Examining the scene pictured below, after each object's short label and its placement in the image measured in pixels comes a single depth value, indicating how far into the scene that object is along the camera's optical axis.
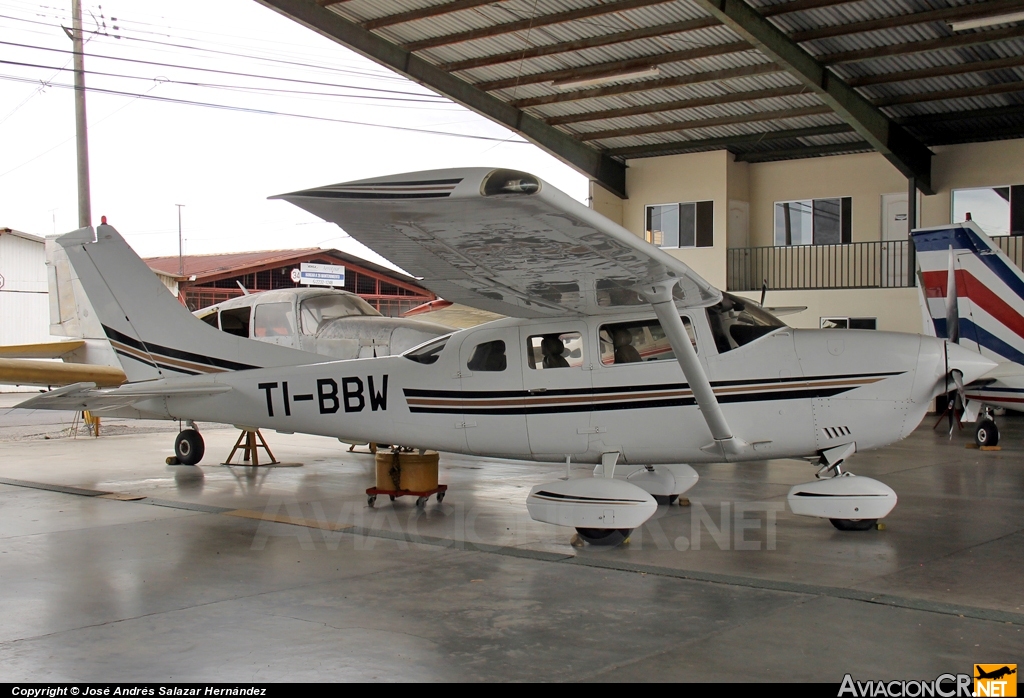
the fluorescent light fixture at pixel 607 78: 16.59
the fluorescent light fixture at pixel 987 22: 13.15
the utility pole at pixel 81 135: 16.75
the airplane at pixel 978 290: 12.73
